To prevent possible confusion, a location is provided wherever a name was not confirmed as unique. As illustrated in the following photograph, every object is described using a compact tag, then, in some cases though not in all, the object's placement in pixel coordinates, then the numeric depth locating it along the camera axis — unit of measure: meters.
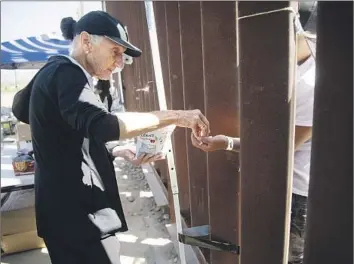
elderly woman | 1.30
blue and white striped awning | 6.38
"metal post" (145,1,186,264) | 1.78
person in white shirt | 1.32
